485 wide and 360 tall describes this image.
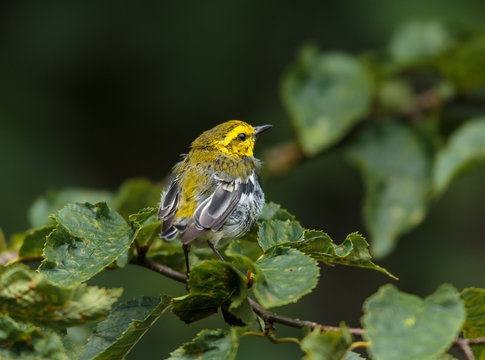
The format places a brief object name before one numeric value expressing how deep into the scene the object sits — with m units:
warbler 5.04
